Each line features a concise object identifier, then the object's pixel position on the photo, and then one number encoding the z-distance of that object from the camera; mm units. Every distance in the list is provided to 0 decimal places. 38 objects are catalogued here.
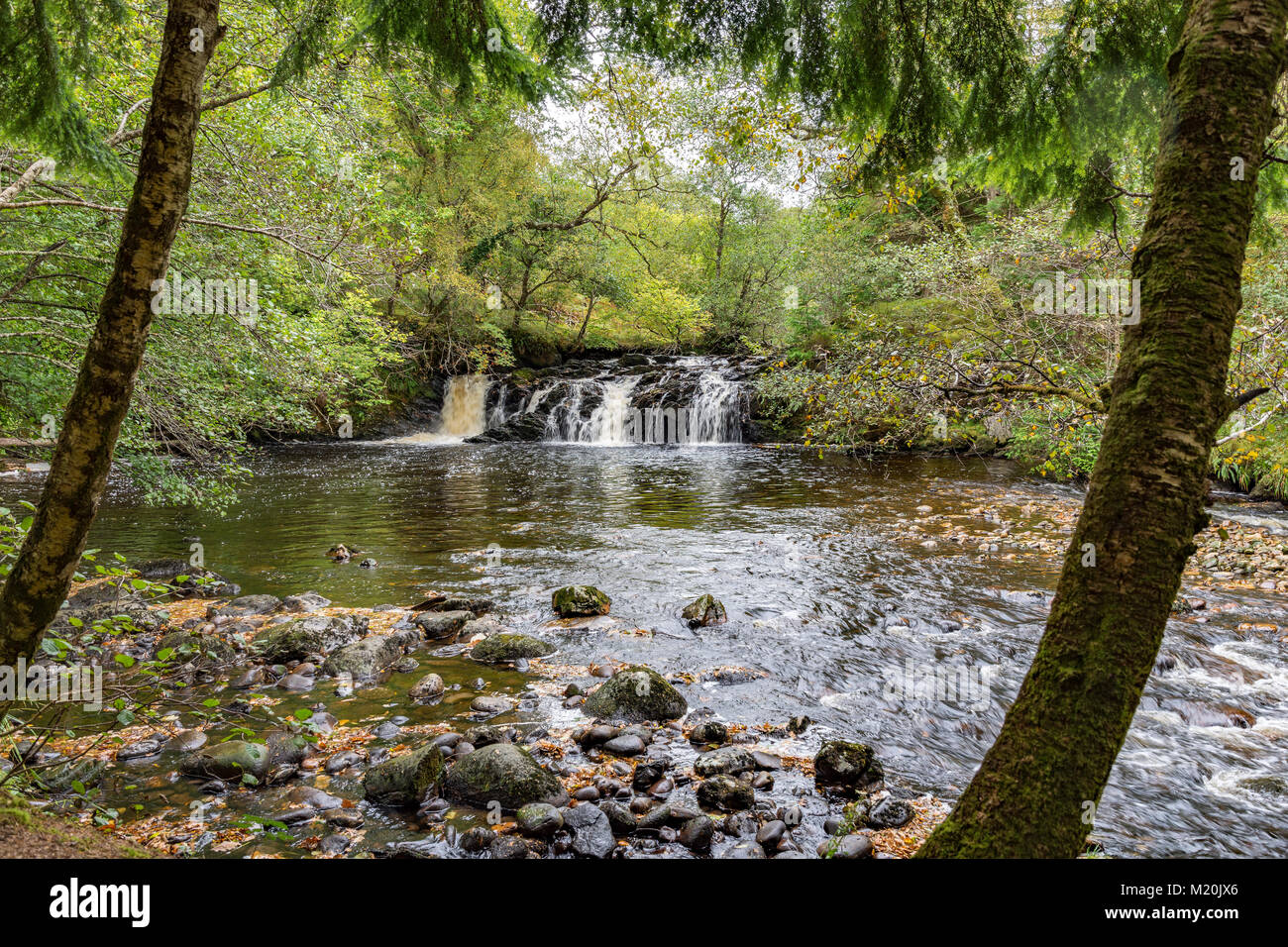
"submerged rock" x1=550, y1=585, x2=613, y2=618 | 7305
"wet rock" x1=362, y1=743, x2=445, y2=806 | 3857
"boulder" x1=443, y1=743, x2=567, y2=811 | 3838
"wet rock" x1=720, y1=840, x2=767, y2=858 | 3400
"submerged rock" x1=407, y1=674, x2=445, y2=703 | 5293
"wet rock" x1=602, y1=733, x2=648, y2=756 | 4457
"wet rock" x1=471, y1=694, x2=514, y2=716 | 5102
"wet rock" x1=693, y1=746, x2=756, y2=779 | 4184
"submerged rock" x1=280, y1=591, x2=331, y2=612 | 7422
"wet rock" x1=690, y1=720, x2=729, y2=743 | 4641
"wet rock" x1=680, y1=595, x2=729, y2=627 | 7074
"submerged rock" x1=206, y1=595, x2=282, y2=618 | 7136
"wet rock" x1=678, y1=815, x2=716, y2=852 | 3467
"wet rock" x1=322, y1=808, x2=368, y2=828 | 3619
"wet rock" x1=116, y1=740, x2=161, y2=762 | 4246
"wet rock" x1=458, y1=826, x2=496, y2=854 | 3469
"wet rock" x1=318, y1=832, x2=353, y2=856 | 3381
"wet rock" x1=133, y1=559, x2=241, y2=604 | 7918
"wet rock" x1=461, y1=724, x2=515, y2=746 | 4496
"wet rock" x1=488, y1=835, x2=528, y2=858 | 3350
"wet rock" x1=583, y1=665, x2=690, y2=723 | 4965
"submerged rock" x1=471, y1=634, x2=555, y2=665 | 6105
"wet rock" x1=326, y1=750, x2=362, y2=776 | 4199
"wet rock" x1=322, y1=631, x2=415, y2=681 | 5664
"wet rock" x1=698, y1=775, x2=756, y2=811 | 3848
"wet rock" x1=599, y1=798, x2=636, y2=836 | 3605
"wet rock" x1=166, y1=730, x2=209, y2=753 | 4398
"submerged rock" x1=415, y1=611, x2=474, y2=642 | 6633
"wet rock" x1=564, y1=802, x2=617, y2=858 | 3428
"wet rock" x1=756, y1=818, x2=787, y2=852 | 3503
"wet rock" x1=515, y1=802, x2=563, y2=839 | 3543
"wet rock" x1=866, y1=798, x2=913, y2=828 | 3691
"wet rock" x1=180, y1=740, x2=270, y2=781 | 4070
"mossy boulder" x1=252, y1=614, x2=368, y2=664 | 5988
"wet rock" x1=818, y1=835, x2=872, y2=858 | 3344
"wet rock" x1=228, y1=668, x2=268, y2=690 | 5391
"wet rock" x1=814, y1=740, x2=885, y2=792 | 4078
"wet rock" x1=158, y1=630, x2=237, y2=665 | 5641
